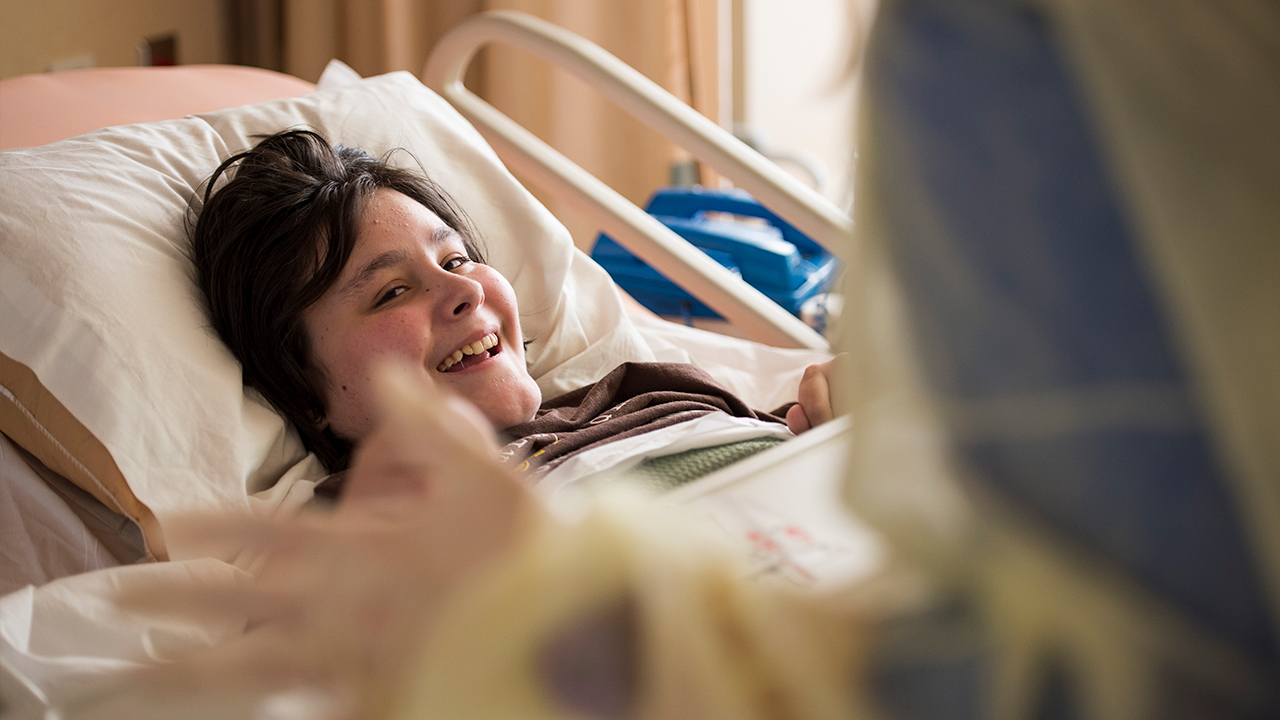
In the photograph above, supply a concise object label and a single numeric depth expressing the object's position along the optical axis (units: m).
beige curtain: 2.46
